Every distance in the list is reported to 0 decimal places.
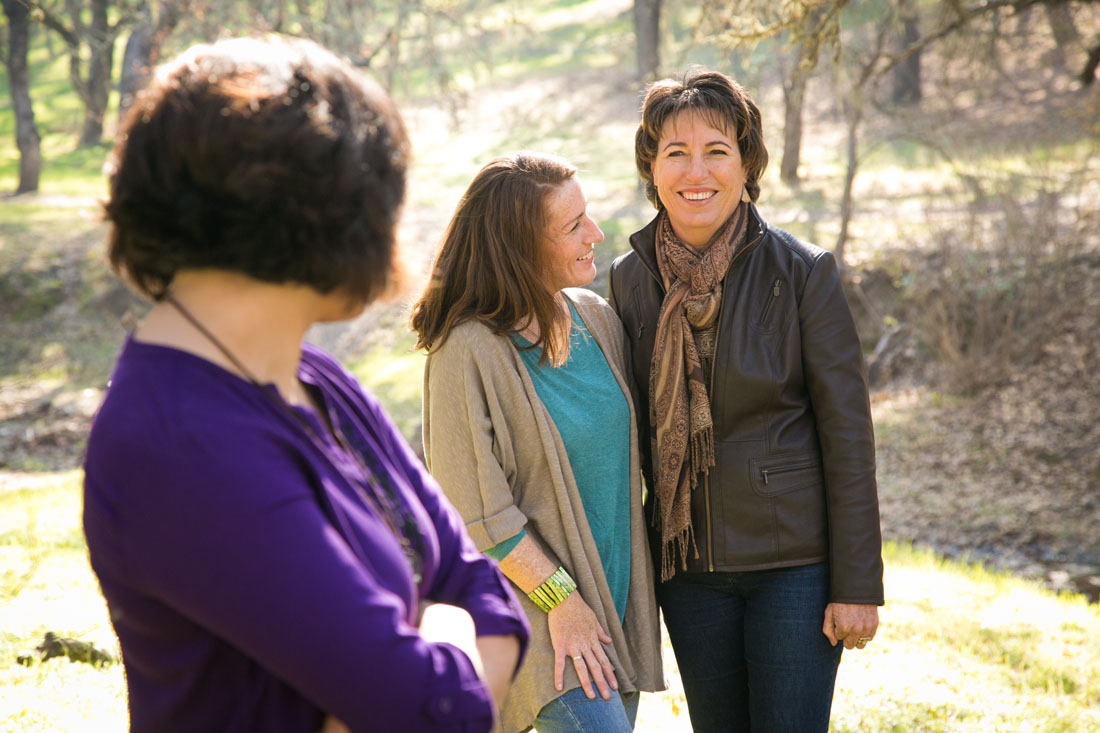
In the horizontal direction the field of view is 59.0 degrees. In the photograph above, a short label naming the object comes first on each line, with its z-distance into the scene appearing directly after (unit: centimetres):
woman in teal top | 249
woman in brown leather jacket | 263
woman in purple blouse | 109
